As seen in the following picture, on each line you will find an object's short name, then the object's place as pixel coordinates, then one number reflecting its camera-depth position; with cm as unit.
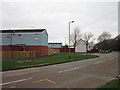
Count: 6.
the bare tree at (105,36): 6258
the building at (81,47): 5505
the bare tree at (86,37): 4118
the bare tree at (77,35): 3305
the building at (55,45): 6508
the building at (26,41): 2223
